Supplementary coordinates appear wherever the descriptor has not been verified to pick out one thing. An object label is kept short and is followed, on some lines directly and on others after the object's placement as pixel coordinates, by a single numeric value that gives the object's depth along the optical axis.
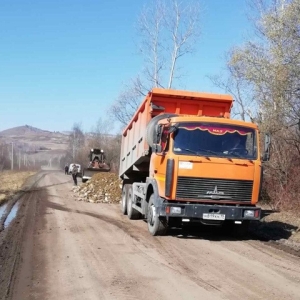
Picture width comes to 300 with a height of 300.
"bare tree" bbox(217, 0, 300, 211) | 15.08
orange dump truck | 9.87
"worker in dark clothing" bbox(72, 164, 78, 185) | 31.50
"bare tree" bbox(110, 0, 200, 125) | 30.05
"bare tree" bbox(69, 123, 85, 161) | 112.19
